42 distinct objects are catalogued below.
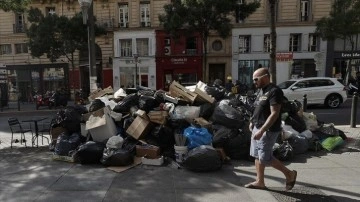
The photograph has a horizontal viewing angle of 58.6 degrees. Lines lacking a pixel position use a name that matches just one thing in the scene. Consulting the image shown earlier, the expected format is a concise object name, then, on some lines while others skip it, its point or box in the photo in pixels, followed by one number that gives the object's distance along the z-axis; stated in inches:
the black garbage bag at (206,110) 274.7
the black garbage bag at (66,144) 256.1
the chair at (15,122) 312.9
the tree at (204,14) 676.7
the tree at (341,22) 804.6
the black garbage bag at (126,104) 288.5
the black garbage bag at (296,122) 277.1
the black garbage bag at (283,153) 240.4
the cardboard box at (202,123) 259.6
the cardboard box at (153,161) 232.8
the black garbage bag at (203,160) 215.8
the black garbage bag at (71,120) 274.8
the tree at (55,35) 880.3
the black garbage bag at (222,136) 246.7
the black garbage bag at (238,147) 246.2
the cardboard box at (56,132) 289.9
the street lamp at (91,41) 373.1
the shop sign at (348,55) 1051.9
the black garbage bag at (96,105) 271.0
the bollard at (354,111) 358.1
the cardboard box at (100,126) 252.4
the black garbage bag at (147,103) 279.0
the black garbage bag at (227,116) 256.5
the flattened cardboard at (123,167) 222.3
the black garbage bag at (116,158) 229.5
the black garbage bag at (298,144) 254.7
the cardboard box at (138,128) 252.7
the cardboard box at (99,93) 338.6
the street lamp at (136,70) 1015.9
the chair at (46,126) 296.5
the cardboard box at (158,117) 259.5
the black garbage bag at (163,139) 254.0
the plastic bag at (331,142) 268.6
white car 586.6
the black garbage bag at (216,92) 307.0
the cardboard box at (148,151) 239.5
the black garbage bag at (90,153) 237.3
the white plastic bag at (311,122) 291.6
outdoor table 320.2
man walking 163.8
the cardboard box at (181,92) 280.2
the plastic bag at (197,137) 236.2
